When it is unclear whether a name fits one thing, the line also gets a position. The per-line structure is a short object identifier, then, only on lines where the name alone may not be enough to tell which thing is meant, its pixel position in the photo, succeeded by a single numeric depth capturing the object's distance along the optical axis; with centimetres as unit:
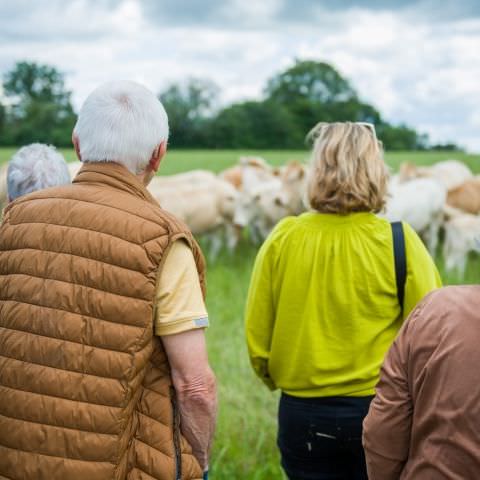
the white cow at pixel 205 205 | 1504
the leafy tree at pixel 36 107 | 5444
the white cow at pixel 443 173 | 1783
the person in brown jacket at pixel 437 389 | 232
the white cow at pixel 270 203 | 1591
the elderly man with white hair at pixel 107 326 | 256
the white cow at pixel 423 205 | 1525
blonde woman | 356
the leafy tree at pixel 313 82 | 8188
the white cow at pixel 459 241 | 1329
